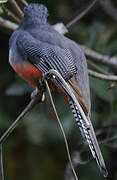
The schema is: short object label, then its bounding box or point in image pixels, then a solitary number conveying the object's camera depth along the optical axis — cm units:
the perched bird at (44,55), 735
